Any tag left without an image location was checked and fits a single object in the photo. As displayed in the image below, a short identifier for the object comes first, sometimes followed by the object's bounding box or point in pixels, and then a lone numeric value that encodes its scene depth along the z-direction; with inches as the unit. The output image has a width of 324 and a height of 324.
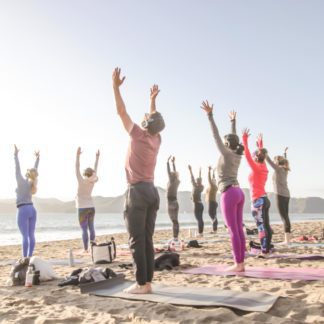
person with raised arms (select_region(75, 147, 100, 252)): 376.8
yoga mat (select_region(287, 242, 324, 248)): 377.5
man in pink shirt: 171.5
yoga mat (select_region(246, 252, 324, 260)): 272.2
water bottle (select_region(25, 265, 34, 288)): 221.3
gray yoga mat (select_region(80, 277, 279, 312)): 145.7
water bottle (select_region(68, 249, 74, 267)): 303.4
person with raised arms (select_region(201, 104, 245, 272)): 225.5
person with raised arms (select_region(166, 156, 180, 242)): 449.4
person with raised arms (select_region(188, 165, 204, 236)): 558.9
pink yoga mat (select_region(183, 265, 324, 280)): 200.4
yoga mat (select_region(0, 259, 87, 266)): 329.4
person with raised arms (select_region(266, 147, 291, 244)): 364.5
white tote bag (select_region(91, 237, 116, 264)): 308.7
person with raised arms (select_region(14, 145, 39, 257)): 298.0
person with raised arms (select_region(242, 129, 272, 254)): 302.2
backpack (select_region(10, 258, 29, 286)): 229.0
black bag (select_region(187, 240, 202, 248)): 404.5
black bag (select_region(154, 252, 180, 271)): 256.7
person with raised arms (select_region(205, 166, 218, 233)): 582.6
